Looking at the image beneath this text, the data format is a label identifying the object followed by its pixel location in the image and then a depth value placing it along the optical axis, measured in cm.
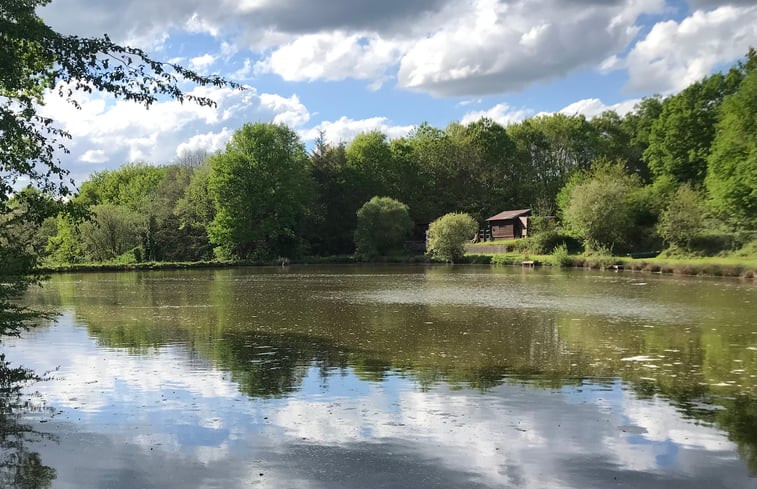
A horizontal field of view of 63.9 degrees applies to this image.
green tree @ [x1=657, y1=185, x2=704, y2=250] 4850
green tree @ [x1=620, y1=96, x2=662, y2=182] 7812
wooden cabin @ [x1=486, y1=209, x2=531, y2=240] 7356
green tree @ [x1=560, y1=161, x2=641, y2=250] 5559
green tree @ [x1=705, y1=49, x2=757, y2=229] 4241
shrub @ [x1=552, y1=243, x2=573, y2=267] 5419
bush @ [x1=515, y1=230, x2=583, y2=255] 6247
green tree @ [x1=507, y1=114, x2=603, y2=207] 8950
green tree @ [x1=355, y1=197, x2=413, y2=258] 7119
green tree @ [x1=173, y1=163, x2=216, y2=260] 7269
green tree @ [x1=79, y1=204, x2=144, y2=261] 6675
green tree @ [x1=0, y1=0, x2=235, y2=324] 729
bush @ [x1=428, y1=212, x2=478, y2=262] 6556
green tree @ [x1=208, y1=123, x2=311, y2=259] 6894
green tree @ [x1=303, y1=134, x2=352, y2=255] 8156
